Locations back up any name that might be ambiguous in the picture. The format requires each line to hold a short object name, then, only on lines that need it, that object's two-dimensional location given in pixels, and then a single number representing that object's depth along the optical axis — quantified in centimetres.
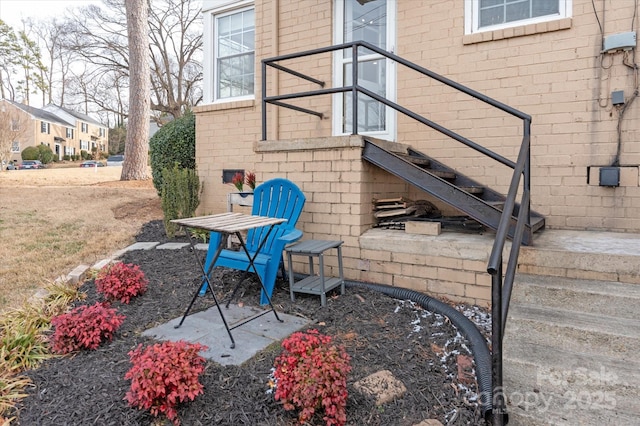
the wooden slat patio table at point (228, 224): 268
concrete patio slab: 257
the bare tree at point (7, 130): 1703
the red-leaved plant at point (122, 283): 364
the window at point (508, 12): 436
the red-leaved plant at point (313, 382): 193
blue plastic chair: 357
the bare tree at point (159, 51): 1825
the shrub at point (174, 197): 609
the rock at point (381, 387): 212
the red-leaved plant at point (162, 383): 196
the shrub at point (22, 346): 259
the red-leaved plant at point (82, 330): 271
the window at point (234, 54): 663
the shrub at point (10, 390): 214
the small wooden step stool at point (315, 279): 341
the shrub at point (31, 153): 3294
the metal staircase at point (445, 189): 341
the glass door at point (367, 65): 529
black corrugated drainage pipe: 204
